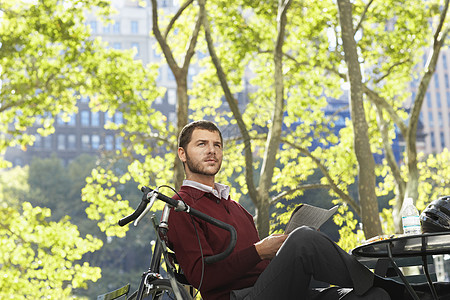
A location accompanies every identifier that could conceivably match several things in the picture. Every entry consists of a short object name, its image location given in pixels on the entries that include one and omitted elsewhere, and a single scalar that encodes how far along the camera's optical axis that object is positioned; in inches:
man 110.4
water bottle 140.6
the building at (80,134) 3285.2
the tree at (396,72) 328.8
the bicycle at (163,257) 107.2
